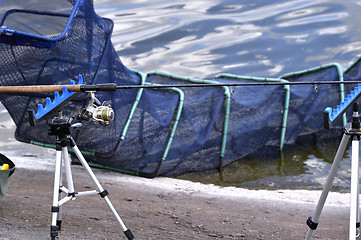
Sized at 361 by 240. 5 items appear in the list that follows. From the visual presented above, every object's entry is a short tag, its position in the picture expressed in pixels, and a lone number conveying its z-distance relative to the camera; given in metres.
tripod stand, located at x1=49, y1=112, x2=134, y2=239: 8.46
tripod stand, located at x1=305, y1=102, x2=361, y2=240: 7.24
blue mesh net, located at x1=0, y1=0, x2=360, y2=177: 12.02
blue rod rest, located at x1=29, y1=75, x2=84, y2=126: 8.27
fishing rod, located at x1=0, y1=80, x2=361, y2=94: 7.72
